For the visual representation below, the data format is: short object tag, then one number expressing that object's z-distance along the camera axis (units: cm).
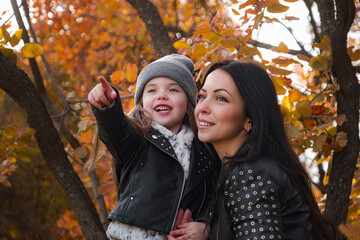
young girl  177
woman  146
